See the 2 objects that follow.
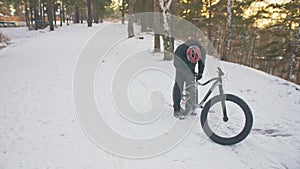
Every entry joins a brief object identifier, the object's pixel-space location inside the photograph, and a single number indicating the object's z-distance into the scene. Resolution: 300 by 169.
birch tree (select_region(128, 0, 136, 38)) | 16.23
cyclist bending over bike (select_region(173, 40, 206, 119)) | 4.12
